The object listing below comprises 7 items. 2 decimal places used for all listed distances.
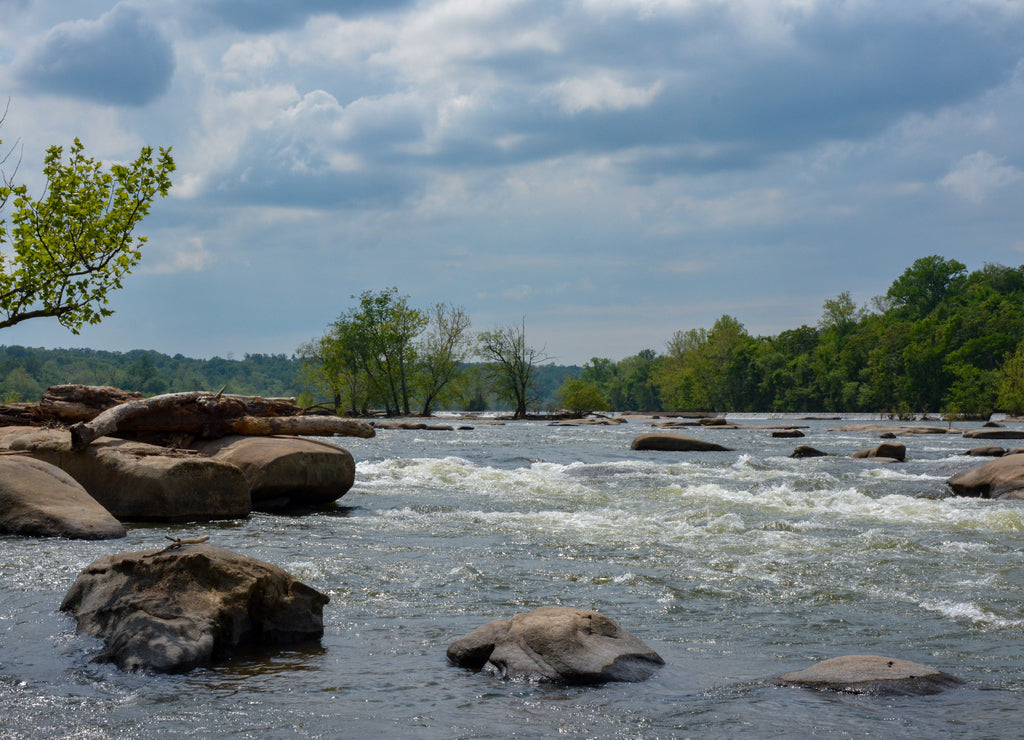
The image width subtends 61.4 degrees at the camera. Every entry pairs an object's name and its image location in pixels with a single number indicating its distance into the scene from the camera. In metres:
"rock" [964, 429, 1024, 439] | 38.12
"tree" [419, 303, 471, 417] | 77.06
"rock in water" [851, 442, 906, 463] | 22.70
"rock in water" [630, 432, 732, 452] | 28.42
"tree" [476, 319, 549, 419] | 71.81
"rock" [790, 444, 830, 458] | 24.53
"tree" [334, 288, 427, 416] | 76.31
